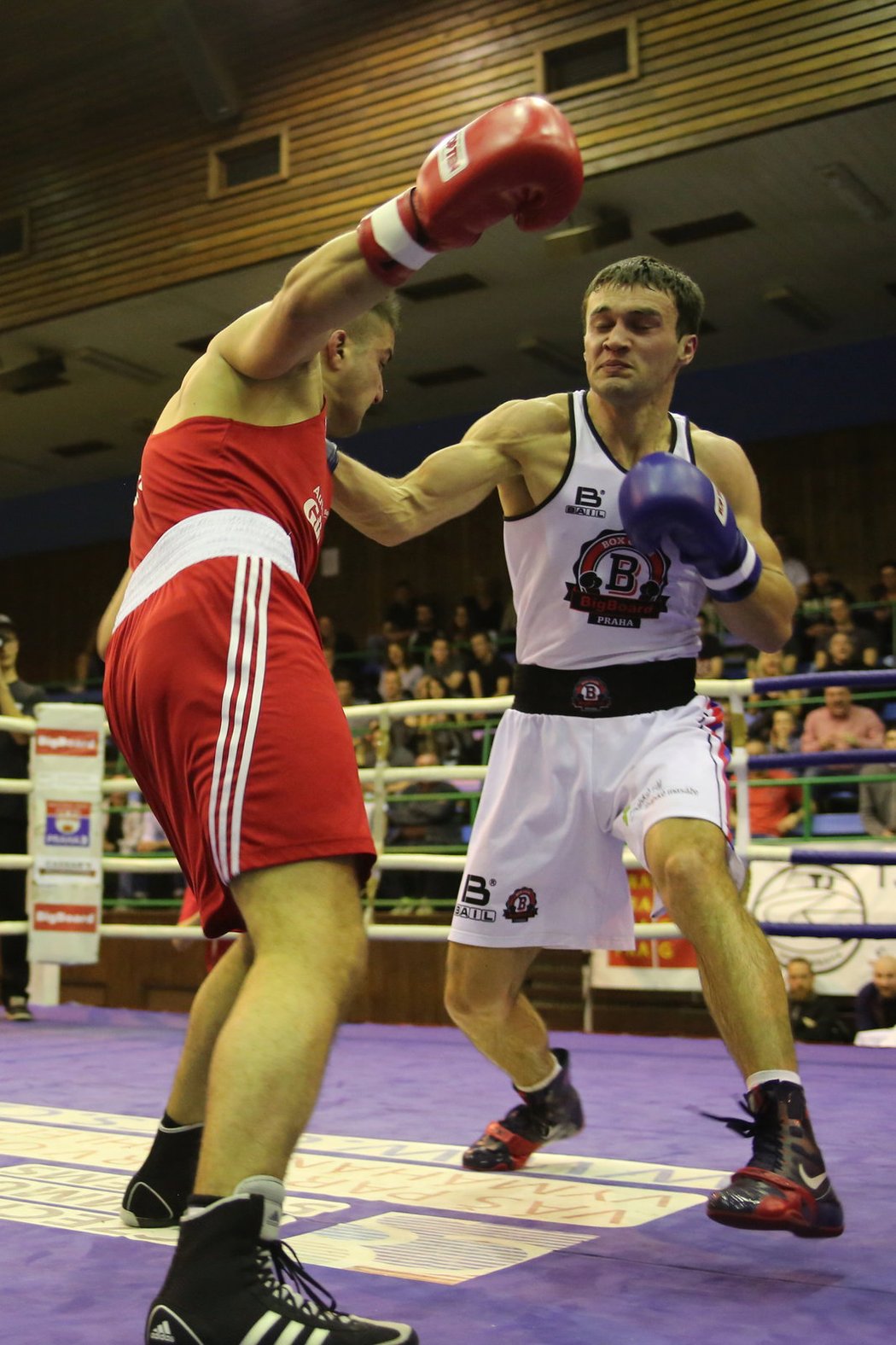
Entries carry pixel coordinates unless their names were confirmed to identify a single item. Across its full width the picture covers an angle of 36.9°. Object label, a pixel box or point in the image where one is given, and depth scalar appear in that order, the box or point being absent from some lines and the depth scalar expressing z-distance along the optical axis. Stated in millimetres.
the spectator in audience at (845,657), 7777
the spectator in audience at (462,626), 10953
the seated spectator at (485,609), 11148
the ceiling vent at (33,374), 11117
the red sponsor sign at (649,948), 5582
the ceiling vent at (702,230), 8969
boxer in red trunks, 1270
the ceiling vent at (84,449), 13656
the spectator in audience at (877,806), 6441
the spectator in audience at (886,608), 9352
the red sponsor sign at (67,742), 5031
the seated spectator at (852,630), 7828
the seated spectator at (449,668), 9297
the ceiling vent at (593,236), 8773
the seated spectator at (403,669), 9969
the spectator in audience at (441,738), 8164
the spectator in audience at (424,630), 11070
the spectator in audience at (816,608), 9016
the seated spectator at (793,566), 9953
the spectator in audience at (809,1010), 5492
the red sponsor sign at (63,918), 4902
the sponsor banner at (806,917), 5406
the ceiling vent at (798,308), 10102
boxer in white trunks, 2195
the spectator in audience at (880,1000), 5281
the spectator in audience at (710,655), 7984
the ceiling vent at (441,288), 10000
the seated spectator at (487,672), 9125
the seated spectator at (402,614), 11484
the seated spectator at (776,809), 6527
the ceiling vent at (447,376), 11938
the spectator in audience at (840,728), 7059
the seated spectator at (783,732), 7211
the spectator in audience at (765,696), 7578
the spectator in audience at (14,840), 4914
